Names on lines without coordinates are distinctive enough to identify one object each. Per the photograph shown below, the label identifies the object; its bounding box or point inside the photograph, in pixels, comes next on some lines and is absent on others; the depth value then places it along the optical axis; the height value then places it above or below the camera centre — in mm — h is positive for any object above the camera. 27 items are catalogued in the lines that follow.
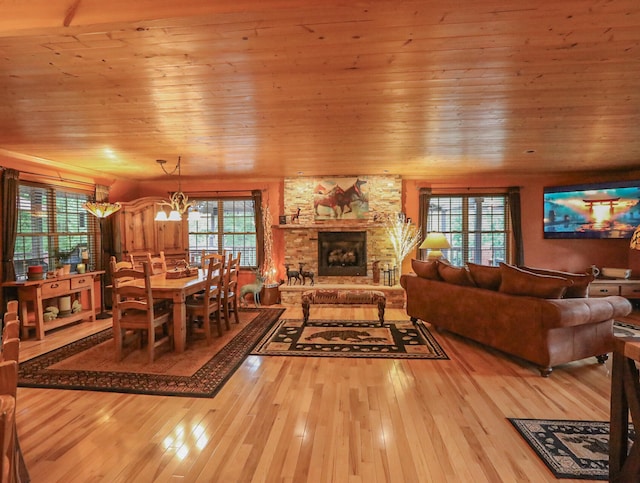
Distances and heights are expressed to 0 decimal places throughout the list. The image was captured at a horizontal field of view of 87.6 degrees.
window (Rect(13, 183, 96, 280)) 4820 +213
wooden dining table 3664 -609
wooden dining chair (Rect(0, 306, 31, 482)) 797 -450
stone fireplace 6727 -36
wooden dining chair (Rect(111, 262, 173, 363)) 3414 -844
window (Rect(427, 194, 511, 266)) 6871 +179
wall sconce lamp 5188 +508
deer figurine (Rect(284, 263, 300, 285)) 6656 -754
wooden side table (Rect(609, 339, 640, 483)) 1692 -943
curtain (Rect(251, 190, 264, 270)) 6984 +371
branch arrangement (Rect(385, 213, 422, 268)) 6668 -10
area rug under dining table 3029 -1321
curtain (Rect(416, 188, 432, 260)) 6781 +534
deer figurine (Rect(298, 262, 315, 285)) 6652 -761
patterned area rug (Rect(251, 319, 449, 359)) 3826 -1327
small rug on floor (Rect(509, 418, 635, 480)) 1951 -1379
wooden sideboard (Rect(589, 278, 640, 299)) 5695 -960
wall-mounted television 5816 +417
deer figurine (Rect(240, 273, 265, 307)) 6348 -991
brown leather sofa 3172 -833
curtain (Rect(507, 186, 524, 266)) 6605 +213
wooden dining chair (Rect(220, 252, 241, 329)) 4680 -741
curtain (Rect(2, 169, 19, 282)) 4438 +264
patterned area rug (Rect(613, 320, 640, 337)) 4555 -1384
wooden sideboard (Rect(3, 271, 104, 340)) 4402 -789
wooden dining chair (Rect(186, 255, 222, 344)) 4071 -836
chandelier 4543 +404
